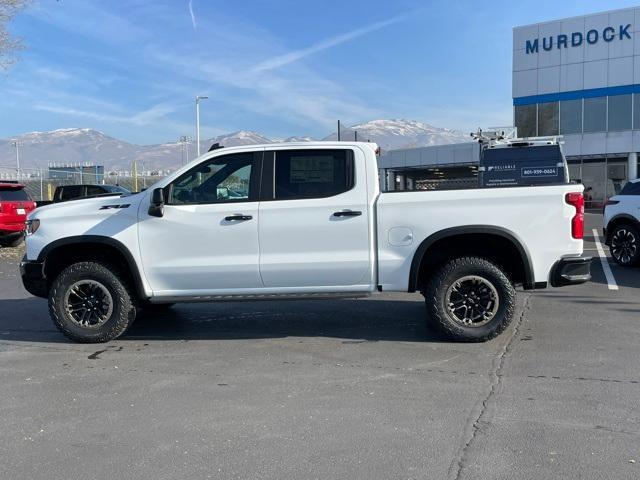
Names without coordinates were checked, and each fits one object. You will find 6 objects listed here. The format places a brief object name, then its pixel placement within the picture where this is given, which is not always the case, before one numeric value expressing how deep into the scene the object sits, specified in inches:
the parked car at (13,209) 594.9
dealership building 1343.5
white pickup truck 235.1
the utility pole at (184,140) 1969.7
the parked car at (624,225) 431.8
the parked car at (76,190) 806.5
